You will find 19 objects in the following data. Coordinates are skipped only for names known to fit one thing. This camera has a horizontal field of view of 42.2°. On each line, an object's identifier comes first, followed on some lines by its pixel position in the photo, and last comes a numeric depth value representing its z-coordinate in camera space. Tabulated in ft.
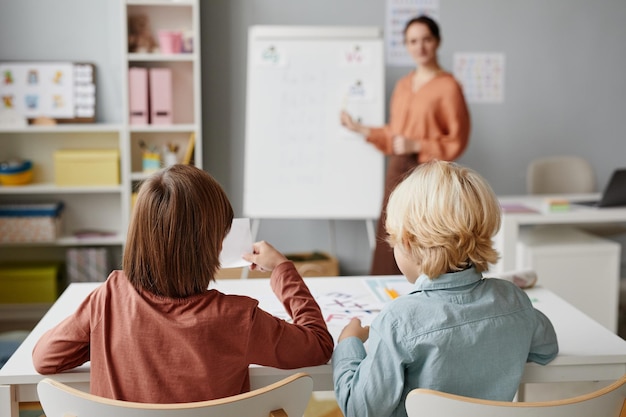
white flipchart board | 13.73
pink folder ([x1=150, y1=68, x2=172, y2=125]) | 13.64
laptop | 11.91
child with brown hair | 4.78
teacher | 12.86
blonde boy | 4.79
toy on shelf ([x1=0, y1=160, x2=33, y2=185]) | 13.62
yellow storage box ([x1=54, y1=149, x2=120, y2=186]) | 13.78
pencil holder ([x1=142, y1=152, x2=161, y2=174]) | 13.96
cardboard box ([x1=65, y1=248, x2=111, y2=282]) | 14.05
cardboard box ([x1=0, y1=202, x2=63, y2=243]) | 13.67
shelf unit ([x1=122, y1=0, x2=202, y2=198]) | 13.51
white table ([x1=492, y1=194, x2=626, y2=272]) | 11.58
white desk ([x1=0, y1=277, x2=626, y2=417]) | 5.23
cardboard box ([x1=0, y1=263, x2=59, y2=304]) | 13.84
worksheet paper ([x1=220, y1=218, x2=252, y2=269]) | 5.86
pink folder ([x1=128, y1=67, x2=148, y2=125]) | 13.56
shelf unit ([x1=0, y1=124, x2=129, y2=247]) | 13.73
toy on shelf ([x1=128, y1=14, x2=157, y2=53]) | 13.84
